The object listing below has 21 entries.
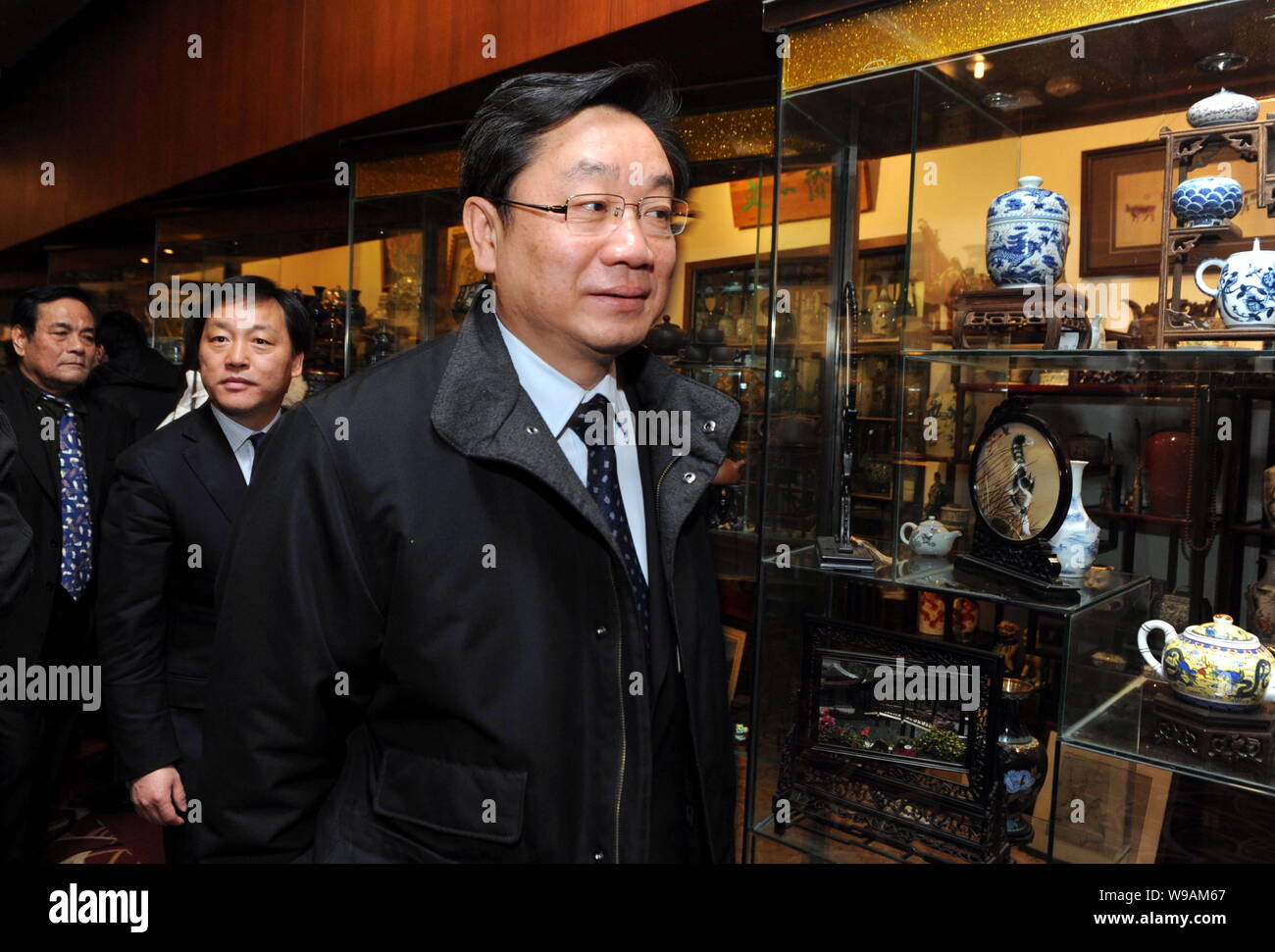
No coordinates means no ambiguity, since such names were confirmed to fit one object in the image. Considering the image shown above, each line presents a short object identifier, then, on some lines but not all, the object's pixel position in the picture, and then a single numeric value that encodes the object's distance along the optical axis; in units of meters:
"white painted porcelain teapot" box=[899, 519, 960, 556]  2.10
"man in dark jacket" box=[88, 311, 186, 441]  3.19
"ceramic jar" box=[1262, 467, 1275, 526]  1.77
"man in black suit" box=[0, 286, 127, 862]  2.46
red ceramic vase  1.94
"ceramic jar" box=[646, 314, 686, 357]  3.02
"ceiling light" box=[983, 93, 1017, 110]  2.05
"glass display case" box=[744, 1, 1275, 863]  1.72
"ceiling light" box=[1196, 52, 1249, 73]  1.70
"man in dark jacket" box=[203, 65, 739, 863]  0.99
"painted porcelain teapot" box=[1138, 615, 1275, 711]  1.56
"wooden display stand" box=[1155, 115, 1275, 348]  1.54
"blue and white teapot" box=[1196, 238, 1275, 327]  1.47
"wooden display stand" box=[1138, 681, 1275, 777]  1.51
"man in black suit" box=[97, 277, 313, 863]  1.80
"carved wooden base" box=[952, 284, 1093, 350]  1.75
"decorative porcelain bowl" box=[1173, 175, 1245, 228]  1.56
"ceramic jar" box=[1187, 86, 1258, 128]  1.56
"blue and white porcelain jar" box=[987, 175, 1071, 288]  1.78
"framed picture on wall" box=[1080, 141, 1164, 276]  1.88
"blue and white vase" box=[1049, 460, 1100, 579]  1.87
